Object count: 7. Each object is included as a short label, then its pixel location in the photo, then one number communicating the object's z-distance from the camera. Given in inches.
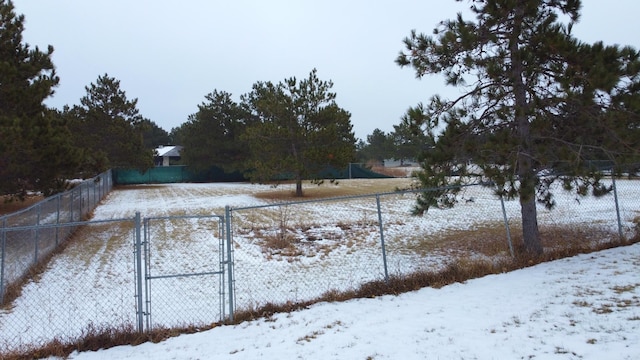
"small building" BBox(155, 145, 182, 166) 2206.3
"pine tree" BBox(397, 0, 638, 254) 280.1
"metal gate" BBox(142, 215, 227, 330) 235.3
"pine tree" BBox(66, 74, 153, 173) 1200.2
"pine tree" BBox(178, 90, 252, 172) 1419.8
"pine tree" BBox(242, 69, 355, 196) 850.1
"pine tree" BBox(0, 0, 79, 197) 481.4
